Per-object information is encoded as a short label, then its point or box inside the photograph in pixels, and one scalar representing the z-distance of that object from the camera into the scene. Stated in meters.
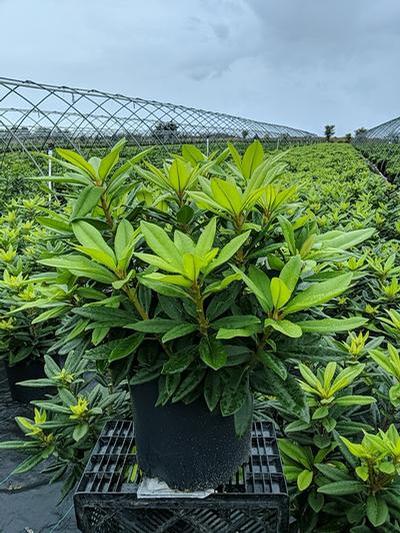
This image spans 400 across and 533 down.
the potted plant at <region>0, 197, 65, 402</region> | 2.38
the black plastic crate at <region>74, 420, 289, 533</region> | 1.02
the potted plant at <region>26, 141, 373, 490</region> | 0.85
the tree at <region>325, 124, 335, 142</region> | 42.31
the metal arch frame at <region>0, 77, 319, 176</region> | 7.46
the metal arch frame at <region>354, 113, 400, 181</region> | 11.09
